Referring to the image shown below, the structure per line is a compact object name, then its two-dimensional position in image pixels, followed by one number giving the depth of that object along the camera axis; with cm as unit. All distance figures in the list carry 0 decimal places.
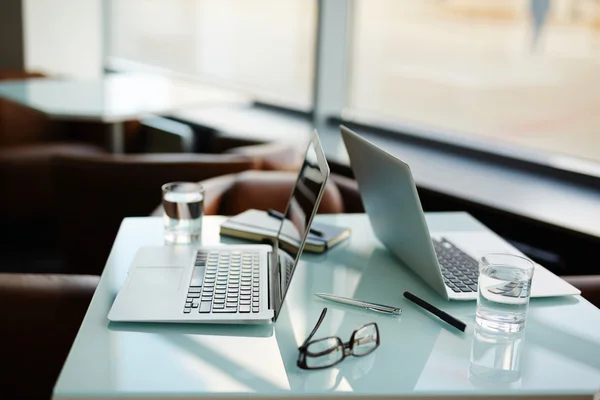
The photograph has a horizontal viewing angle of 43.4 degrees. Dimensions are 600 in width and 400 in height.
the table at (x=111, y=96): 309
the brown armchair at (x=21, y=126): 418
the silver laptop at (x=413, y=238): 137
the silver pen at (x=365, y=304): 133
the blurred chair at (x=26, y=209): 369
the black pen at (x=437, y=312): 126
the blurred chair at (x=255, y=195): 229
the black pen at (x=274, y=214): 185
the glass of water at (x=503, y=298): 124
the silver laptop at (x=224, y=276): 124
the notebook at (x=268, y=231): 165
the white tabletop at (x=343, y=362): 104
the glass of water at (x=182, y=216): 166
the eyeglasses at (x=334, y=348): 111
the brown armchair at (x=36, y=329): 162
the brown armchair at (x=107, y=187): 252
